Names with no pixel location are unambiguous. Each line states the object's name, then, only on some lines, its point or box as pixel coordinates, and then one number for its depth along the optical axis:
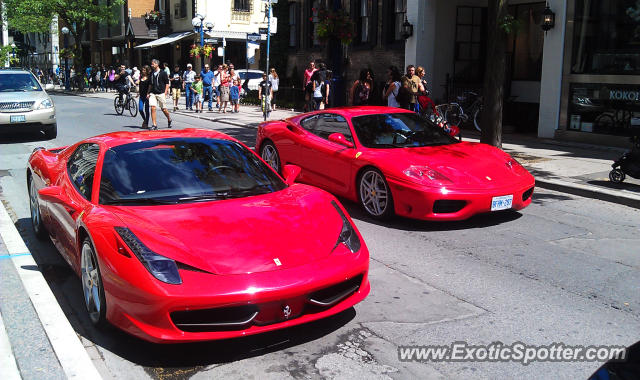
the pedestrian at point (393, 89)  14.98
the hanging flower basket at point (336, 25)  17.06
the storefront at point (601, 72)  14.20
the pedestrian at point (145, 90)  17.72
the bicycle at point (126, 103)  23.03
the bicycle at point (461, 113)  18.60
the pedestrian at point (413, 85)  15.38
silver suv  15.20
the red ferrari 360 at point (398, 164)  7.18
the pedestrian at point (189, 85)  26.94
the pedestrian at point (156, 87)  17.36
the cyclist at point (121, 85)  22.81
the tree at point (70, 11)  42.47
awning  43.84
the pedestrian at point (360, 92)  16.33
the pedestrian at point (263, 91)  23.69
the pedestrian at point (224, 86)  24.91
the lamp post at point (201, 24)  34.84
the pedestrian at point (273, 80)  25.46
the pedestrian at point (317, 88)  19.67
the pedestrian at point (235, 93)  25.23
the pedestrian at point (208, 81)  25.55
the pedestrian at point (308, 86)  20.38
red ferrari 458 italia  3.76
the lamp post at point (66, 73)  50.12
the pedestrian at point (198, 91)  25.72
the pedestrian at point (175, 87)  27.09
